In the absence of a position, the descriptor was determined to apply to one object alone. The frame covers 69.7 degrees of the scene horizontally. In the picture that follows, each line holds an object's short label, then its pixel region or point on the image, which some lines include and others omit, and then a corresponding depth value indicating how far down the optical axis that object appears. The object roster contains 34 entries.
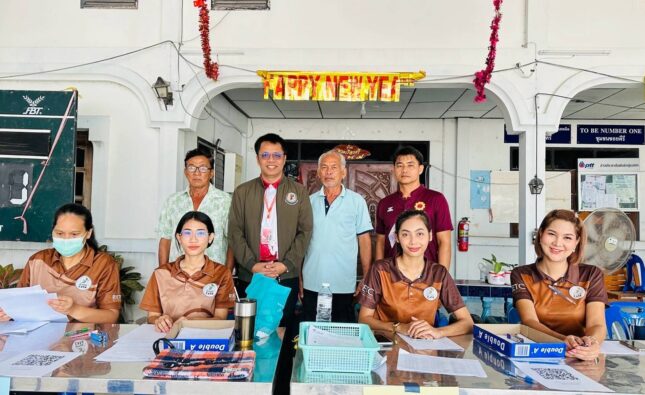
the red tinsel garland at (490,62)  3.85
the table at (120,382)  1.39
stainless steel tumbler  1.79
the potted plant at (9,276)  4.00
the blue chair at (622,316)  3.01
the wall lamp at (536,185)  4.20
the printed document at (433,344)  1.82
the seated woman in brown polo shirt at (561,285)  2.15
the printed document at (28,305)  2.01
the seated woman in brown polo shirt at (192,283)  2.21
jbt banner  4.12
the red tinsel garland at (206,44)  4.06
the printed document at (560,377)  1.41
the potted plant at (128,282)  4.18
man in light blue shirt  3.01
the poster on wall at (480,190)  6.73
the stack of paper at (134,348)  1.60
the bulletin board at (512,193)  6.65
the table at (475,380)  1.39
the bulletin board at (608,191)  6.72
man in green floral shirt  3.10
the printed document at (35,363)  1.45
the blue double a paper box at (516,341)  1.67
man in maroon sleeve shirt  2.93
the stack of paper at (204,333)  1.81
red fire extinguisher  6.47
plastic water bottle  2.11
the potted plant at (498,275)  4.58
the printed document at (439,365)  1.53
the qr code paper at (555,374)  1.49
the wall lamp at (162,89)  4.19
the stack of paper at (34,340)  1.69
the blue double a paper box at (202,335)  1.64
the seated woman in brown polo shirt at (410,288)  2.20
